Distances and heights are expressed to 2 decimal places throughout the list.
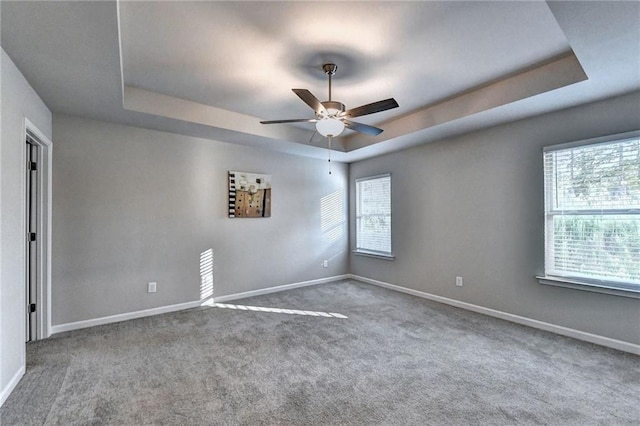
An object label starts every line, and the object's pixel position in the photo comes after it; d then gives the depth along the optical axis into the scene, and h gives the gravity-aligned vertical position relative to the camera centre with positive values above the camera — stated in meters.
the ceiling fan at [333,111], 2.59 +0.92
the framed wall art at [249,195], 4.58 +0.31
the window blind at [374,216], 5.34 -0.05
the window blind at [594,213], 2.81 -0.02
